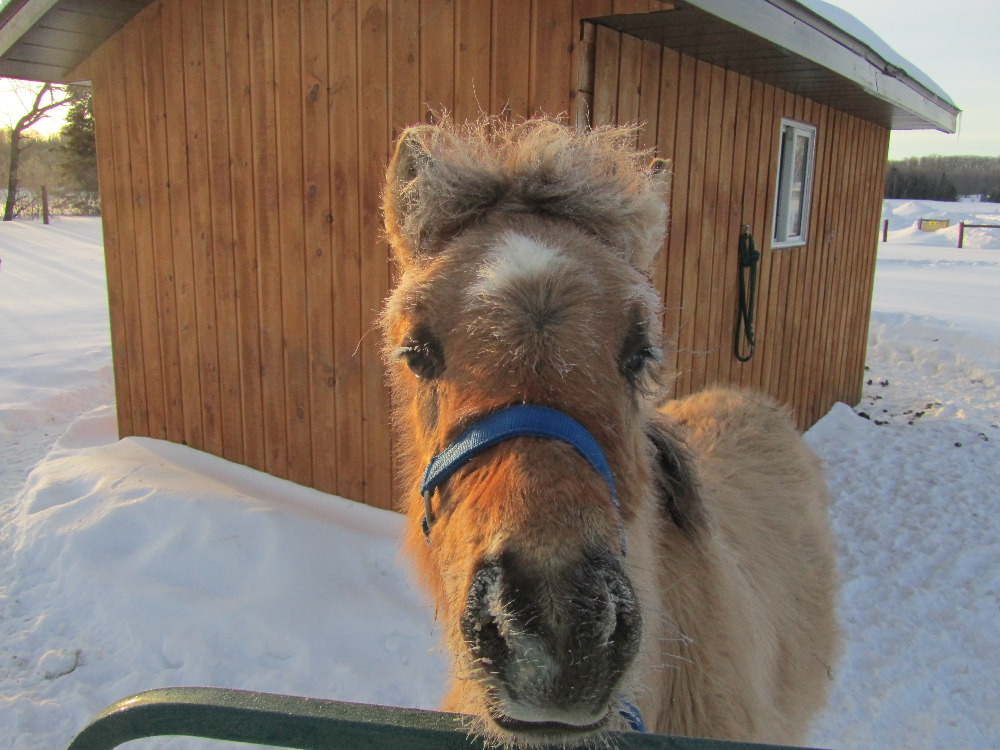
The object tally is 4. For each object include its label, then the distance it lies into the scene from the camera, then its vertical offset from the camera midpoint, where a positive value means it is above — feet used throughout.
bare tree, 92.27 +14.60
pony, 3.16 -1.38
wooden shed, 12.26 +1.96
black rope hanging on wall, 17.07 -1.06
